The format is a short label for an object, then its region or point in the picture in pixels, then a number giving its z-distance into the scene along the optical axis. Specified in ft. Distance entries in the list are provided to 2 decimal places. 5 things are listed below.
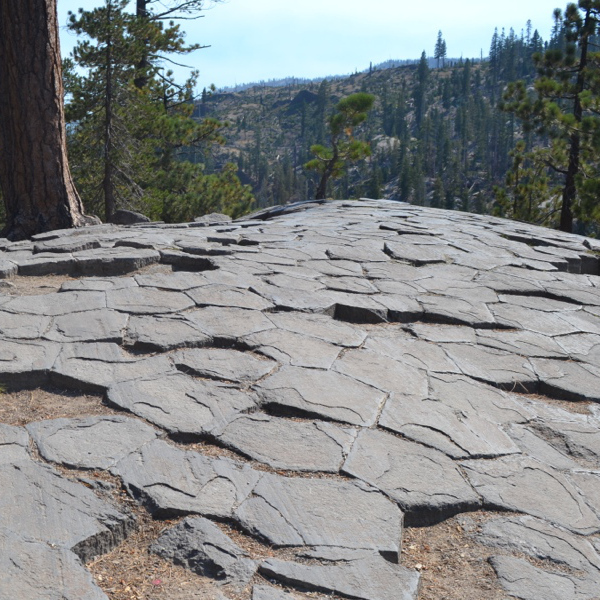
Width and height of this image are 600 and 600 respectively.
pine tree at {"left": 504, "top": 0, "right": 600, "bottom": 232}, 41.96
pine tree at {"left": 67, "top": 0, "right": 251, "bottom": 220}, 39.06
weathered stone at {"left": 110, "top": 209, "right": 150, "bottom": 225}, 27.43
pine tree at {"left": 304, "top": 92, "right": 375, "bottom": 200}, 35.91
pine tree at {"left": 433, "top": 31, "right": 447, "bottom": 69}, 504.43
